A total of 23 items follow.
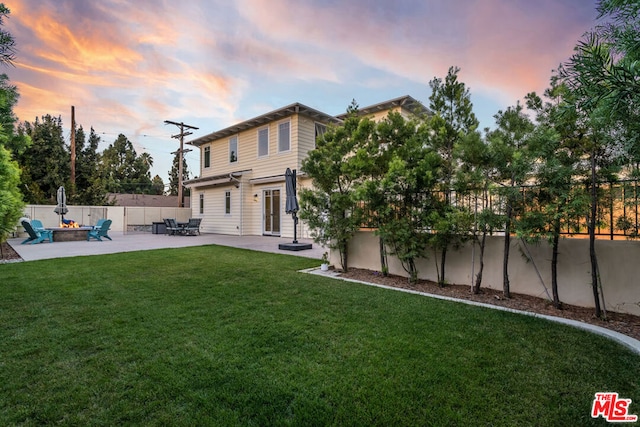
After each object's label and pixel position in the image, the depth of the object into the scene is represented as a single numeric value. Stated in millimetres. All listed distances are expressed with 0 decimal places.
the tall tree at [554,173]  3486
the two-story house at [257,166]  13008
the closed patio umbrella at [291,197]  9812
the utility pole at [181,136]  23297
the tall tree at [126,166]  34875
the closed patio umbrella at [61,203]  12381
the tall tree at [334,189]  5891
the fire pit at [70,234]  12609
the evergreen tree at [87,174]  19875
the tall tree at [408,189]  4758
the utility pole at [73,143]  17819
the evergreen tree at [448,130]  4660
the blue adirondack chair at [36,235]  11211
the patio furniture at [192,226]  15258
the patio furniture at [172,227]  15223
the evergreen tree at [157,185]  39312
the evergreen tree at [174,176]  39125
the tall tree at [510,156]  3826
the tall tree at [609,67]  1501
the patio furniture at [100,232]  12602
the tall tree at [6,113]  2186
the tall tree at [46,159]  18328
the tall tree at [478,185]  4117
